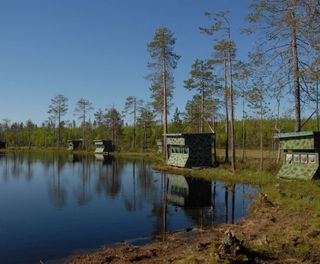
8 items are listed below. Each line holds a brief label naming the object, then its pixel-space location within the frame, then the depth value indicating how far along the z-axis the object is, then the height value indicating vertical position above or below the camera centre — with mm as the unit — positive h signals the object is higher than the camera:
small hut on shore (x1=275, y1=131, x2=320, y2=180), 20000 -825
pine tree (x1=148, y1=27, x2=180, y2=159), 36812 +9789
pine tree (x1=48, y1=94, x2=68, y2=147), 89269 +9077
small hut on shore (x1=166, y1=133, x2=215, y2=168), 34219 -730
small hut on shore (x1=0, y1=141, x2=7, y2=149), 105475 -737
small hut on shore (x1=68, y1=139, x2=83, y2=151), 86250 -413
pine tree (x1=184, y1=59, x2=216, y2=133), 39656 +7609
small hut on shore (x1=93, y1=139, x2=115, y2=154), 73231 -935
